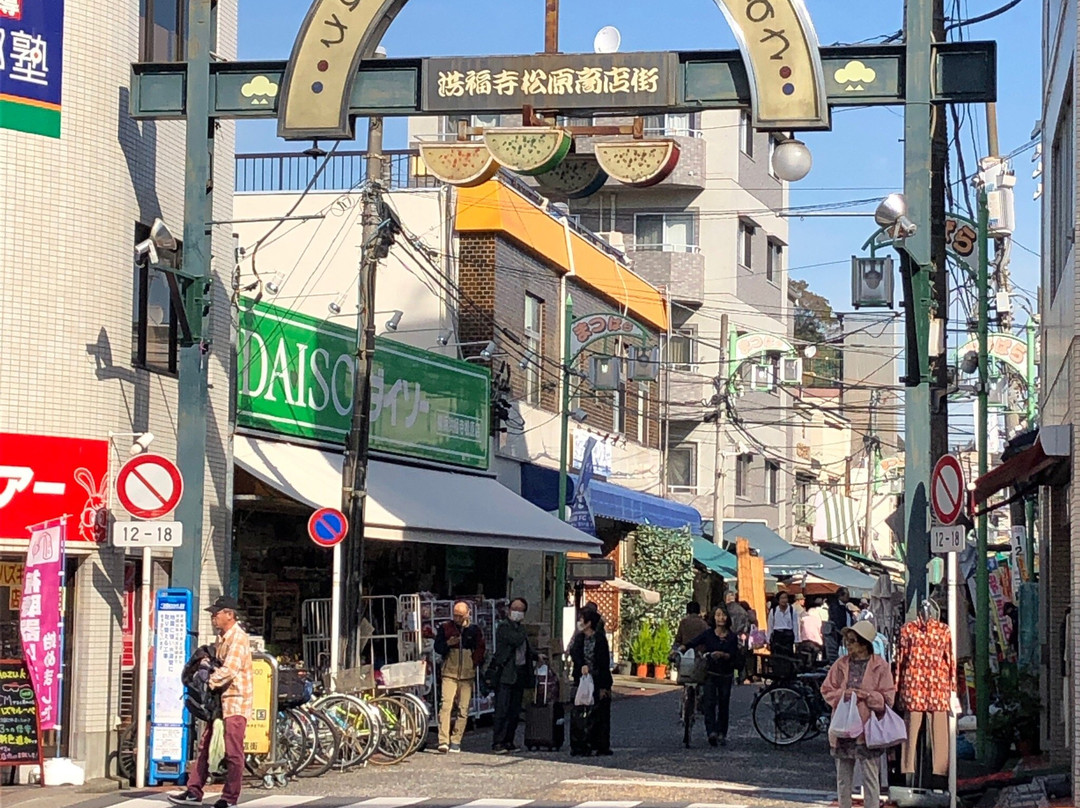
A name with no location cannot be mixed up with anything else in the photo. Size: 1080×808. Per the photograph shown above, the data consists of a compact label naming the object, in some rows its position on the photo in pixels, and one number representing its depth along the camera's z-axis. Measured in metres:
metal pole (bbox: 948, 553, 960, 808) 14.34
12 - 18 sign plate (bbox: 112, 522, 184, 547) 15.70
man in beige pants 21.23
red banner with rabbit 16.17
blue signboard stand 16.22
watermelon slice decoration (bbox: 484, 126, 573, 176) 16.12
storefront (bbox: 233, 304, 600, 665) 21.67
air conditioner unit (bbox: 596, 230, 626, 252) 45.23
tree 70.38
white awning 21.33
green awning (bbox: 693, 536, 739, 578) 42.41
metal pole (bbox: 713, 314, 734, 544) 43.00
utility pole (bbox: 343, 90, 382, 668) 21.69
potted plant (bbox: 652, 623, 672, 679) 37.88
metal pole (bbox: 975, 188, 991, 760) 20.66
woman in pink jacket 13.50
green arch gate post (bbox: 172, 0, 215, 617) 16.95
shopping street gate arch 15.90
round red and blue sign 19.59
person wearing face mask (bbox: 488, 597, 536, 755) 21.72
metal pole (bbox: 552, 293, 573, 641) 31.59
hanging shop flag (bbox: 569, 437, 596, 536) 31.86
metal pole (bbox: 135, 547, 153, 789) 15.95
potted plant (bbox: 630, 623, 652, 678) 37.75
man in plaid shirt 14.20
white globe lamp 15.84
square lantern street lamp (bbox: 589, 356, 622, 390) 33.50
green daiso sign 21.62
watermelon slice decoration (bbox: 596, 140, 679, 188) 16.36
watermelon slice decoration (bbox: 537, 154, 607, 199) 17.06
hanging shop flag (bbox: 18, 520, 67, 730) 15.64
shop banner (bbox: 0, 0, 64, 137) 16.31
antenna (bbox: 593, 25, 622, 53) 16.53
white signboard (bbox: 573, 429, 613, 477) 36.62
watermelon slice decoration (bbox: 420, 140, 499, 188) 16.66
